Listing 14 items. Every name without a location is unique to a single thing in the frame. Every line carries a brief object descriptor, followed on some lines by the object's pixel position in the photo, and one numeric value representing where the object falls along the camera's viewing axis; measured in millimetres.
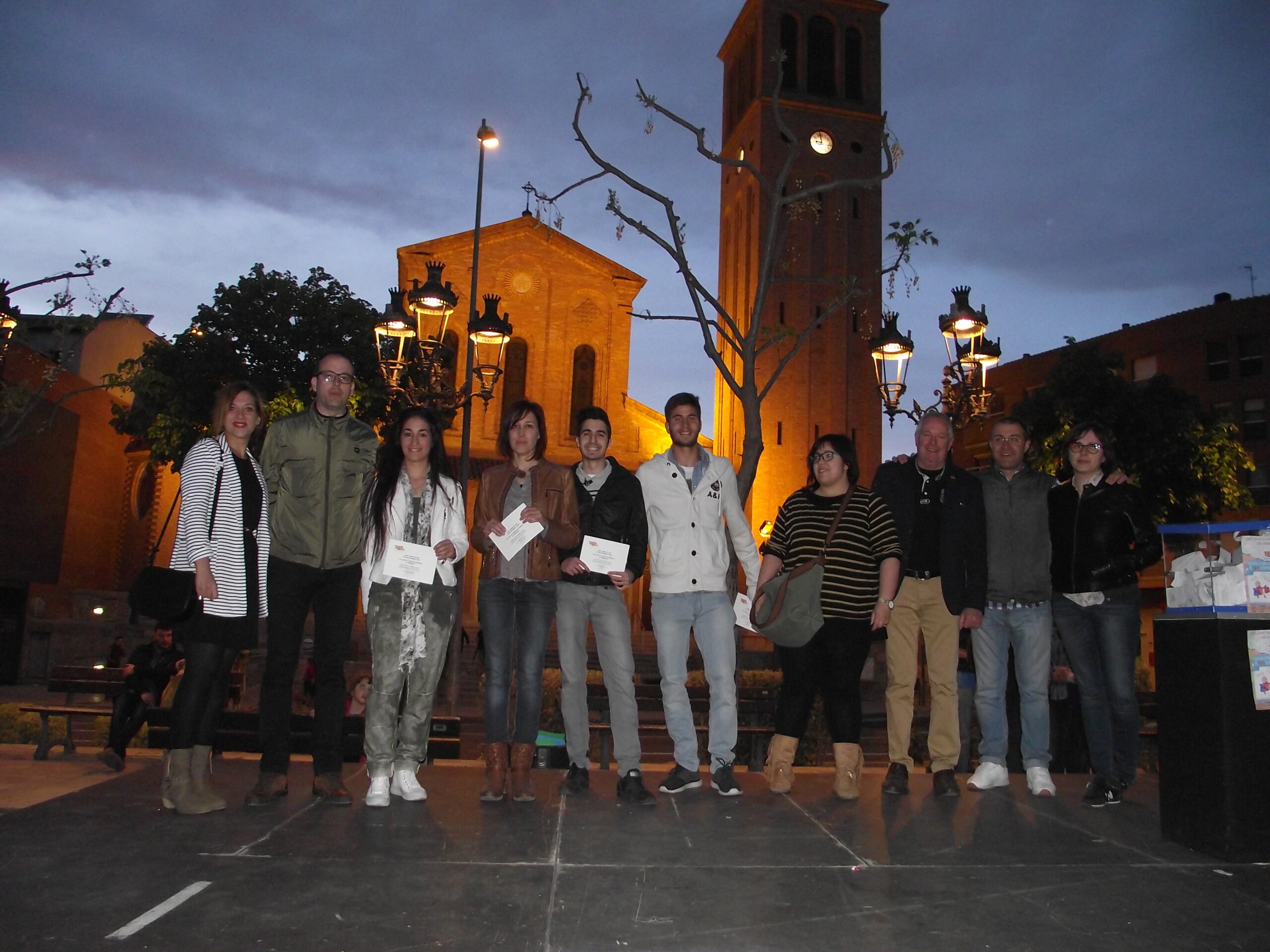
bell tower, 31188
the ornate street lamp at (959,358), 12891
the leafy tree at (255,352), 23922
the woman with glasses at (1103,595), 5707
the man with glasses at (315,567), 5160
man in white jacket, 5711
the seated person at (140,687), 8391
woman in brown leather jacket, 5332
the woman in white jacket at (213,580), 4816
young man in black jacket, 5559
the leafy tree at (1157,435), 24766
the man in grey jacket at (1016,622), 5992
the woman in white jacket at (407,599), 5102
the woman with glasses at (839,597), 5719
